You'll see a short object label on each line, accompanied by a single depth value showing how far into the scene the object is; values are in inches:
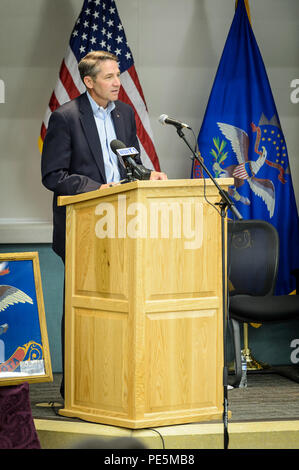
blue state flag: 345.7
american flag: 336.9
